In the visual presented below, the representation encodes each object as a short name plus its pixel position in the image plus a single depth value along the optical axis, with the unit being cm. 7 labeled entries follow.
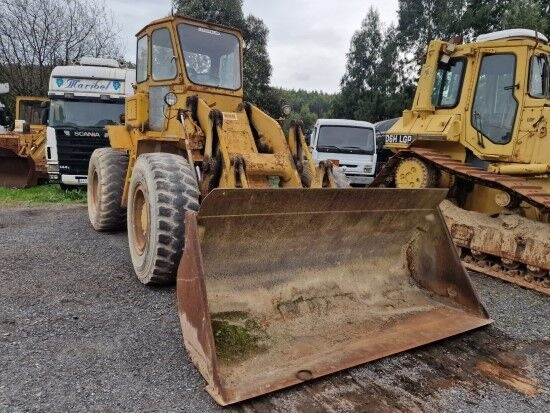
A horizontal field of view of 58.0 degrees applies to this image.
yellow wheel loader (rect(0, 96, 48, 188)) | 1233
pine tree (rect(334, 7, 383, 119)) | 3241
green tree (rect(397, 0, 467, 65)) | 2939
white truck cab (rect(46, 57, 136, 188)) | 1141
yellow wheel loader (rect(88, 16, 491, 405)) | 318
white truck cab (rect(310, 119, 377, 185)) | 1290
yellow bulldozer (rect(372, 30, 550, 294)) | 566
